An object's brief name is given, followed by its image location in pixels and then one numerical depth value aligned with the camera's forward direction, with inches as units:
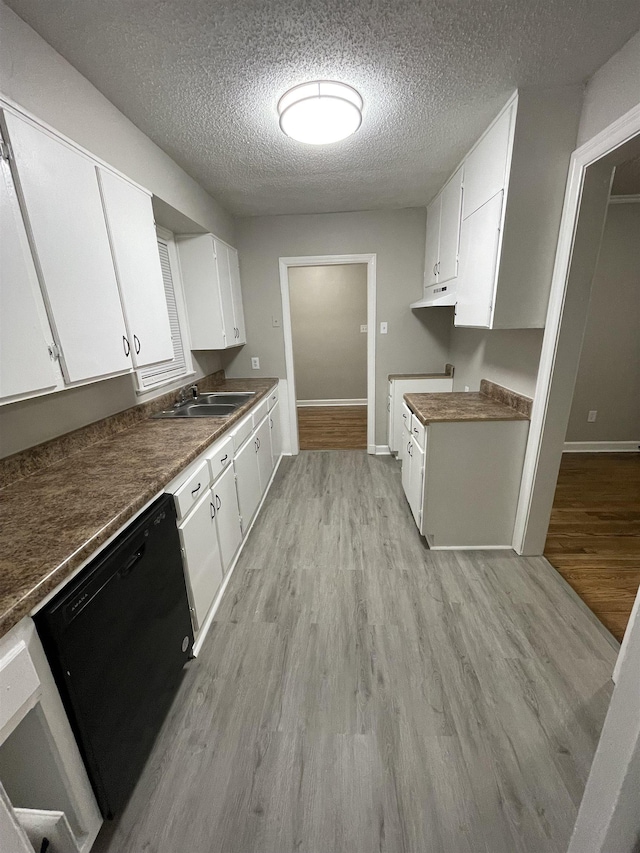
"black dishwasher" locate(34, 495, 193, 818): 34.0
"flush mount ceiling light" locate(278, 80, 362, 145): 58.1
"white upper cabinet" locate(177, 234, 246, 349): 106.7
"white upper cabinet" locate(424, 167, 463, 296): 95.9
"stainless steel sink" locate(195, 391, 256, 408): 112.8
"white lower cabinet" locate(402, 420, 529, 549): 81.9
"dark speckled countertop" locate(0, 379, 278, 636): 32.3
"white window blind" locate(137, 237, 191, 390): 92.4
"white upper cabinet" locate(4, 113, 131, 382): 43.0
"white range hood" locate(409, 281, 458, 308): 96.0
